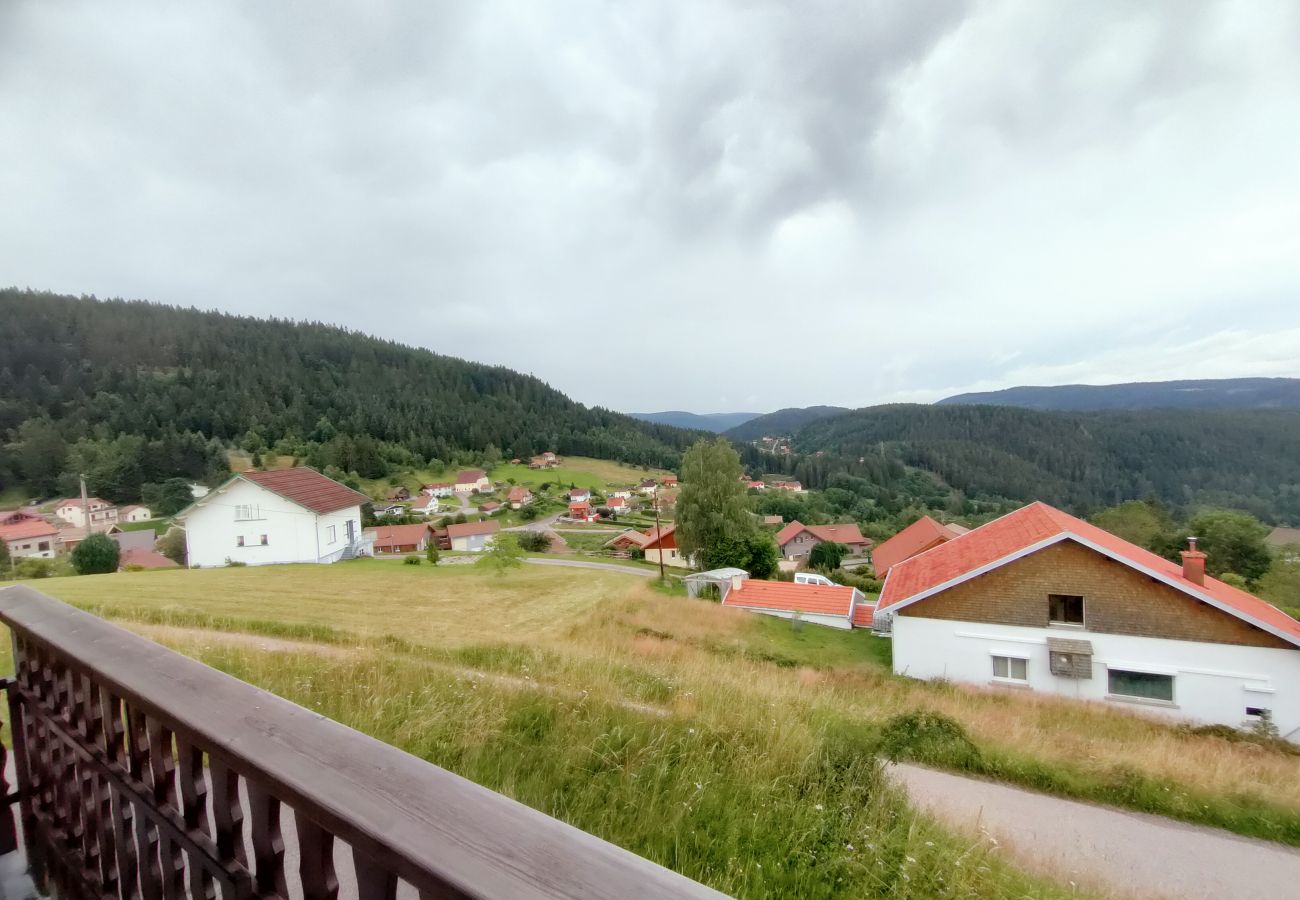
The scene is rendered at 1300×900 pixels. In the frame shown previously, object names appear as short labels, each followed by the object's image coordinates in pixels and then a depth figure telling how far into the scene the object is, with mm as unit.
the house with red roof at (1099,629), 11938
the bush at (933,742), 6008
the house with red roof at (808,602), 20547
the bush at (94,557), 21266
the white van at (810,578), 32219
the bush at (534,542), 43188
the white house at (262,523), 20500
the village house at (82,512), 44438
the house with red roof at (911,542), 36406
